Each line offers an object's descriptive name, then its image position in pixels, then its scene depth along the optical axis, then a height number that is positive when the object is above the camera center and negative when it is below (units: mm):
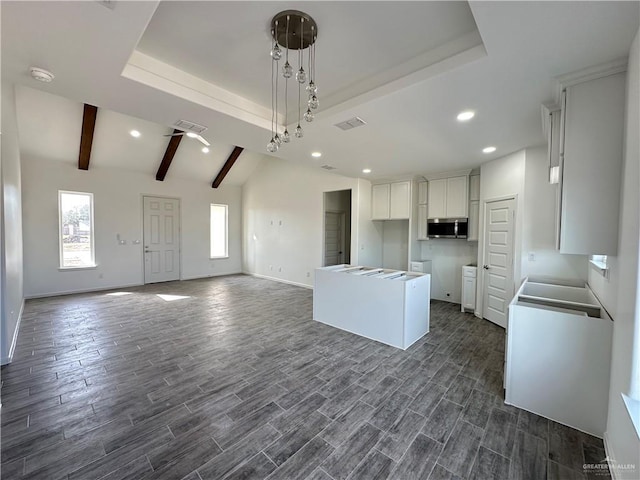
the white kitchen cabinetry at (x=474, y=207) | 5172 +539
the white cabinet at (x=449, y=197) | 5273 +764
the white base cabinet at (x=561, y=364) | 2025 -1082
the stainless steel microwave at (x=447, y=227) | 5285 +131
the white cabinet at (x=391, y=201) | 5923 +755
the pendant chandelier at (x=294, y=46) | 1909 +1554
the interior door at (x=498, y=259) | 4156 -427
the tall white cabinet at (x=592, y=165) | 1972 +548
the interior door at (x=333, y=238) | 7145 -180
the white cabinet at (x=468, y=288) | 4961 -1048
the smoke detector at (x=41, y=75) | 2166 +1317
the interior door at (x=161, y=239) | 7285 -269
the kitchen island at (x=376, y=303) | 3488 -1043
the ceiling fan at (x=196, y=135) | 3534 +1336
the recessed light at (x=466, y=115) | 2719 +1273
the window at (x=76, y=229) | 6020 -11
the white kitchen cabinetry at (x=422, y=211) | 5879 +504
